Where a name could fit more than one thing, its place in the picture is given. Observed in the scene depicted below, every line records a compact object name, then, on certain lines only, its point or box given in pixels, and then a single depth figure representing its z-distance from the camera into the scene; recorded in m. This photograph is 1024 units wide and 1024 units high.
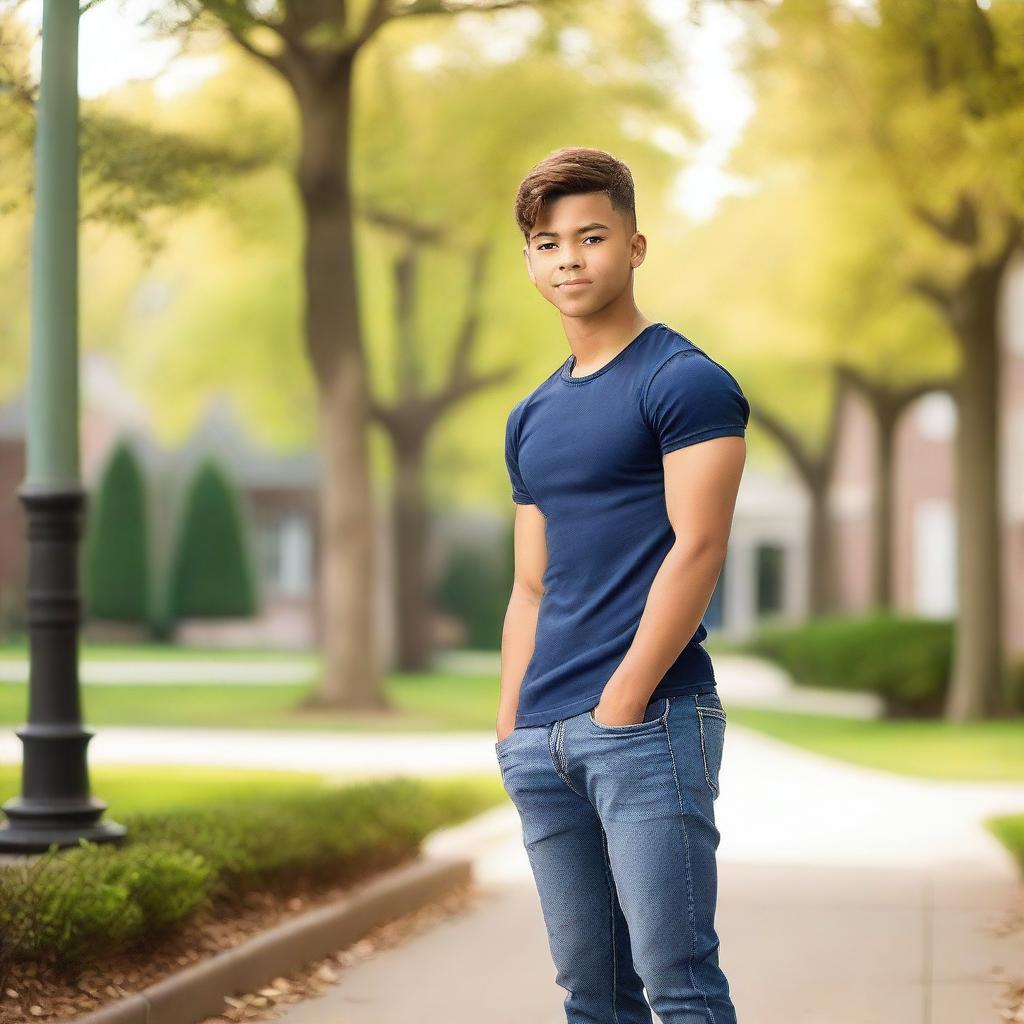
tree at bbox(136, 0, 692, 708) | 17.92
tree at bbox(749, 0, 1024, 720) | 16.20
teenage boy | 3.20
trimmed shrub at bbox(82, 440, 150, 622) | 38.16
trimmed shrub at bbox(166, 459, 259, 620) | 38.66
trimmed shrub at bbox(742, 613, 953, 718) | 21.25
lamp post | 6.58
